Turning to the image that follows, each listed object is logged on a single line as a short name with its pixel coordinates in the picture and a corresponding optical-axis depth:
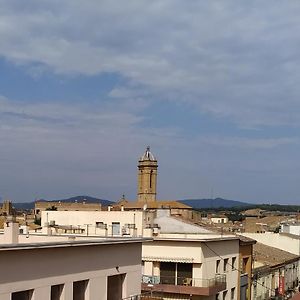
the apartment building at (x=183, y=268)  34.81
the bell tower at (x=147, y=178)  140.88
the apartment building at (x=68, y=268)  17.91
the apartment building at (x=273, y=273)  46.03
